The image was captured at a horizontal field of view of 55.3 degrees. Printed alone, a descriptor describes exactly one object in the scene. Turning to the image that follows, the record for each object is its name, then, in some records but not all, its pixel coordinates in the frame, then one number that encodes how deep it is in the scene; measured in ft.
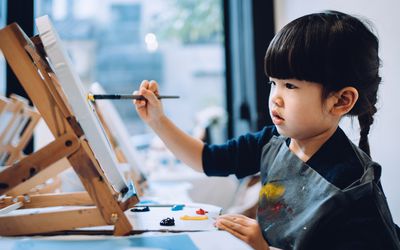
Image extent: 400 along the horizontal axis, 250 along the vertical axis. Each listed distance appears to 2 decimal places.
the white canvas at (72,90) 1.85
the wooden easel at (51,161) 1.90
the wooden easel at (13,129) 3.76
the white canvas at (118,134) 4.50
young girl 2.29
